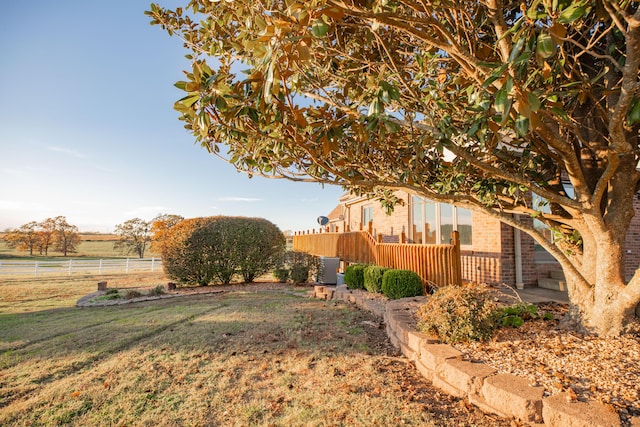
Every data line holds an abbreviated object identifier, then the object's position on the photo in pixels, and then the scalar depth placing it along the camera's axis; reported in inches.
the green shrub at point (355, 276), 324.2
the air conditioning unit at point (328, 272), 432.8
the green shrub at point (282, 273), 468.8
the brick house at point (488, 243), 305.1
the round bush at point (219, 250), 438.6
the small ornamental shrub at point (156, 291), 377.1
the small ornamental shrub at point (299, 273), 452.1
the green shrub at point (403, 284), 252.9
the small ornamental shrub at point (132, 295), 352.5
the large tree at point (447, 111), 73.1
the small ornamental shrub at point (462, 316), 135.8
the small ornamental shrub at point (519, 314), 149.8
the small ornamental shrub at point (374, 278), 283.9
